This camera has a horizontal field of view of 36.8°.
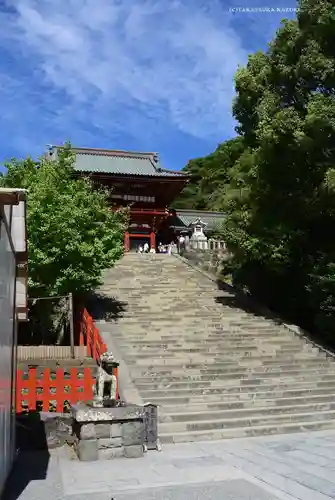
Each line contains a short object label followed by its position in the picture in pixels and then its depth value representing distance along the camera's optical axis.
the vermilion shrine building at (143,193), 29.09
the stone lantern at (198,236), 26.94
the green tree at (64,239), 13.86
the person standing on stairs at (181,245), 27.04
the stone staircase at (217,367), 9.68
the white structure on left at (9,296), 4.76
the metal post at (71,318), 12.71
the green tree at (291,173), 14.52
